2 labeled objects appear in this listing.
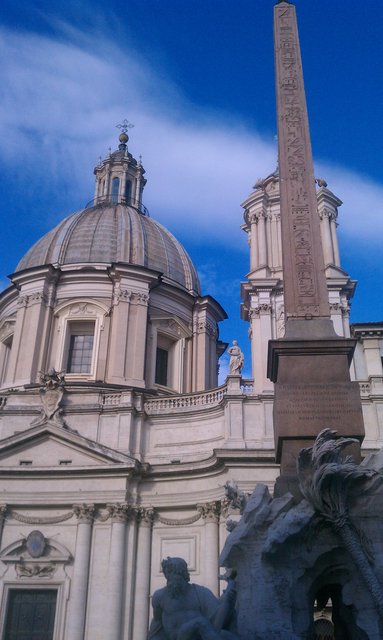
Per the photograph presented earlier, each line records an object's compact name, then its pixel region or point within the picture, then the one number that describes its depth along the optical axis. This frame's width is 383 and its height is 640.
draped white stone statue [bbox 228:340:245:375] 26.55
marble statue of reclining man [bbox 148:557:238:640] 7.91
